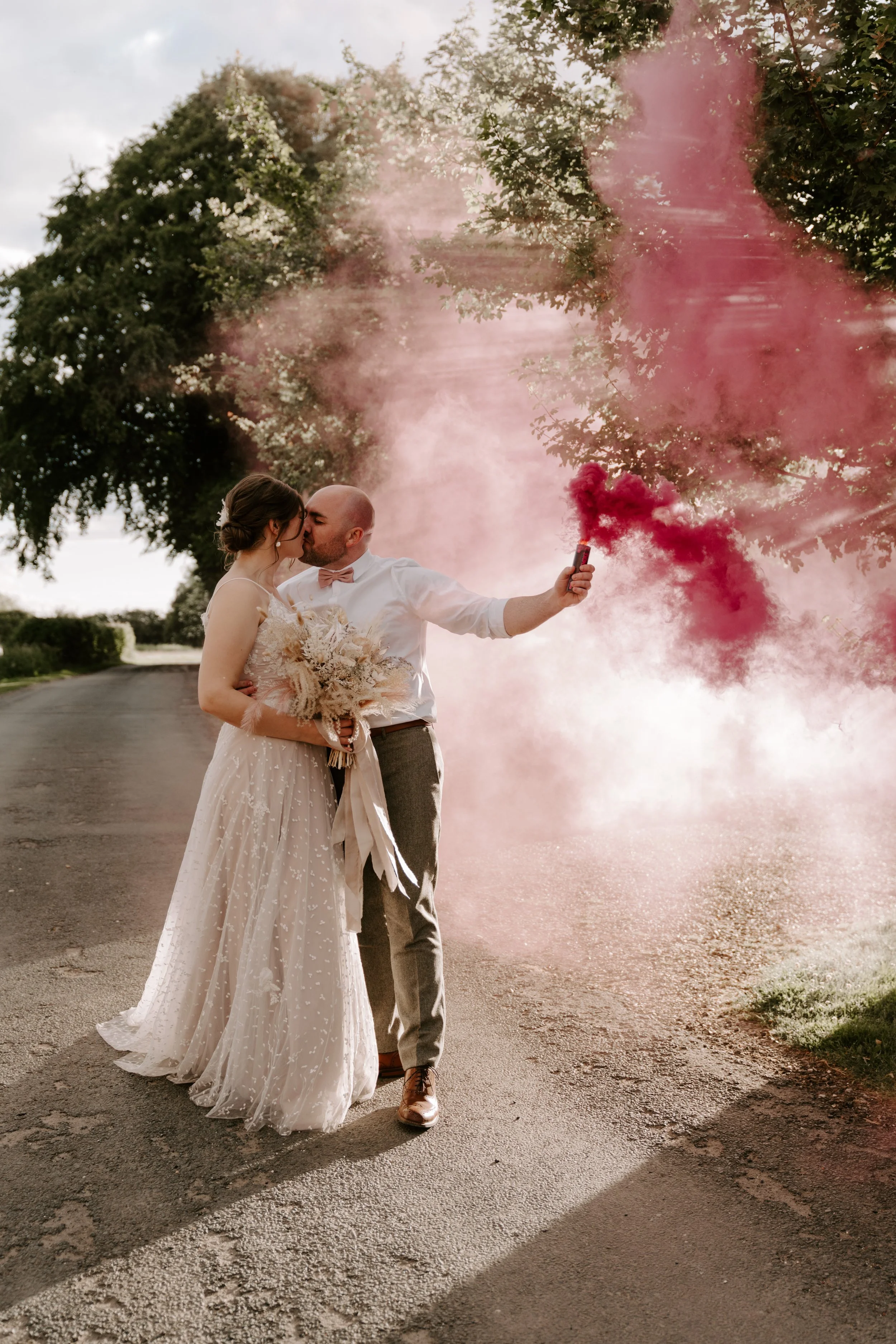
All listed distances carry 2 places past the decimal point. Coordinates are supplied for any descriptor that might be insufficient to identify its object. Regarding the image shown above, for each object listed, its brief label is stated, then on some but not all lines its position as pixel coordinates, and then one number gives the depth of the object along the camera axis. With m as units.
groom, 3.42
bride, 3.27
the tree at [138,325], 22.48
